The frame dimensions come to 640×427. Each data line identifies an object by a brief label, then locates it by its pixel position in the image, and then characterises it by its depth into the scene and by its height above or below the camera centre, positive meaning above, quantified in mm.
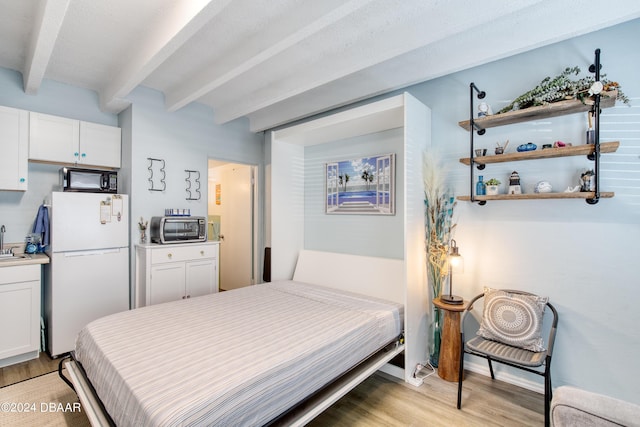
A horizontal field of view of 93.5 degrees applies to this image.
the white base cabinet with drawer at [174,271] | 3100 -645
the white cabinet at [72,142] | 2867 +725
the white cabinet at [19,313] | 2540 -875
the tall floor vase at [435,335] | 2646 -1091
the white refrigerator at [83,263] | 2770 -501
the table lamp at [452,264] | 2389 -411
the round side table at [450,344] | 2393 -1048
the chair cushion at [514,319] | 2076 -759
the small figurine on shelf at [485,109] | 2346 +822
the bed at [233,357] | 1271 -755
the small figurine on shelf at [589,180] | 2008 +225
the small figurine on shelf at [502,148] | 2365 +519
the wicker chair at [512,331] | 1989 -833
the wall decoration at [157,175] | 3410 +430
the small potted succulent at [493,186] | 2393 +221
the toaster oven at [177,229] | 3240 -182
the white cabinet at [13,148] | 2674 +586
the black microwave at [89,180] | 2893 +324
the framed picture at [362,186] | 3092 +300
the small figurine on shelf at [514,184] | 2283 +228
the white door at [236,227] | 4551 -220
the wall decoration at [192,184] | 3738 +362
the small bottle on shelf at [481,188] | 2467 +211
